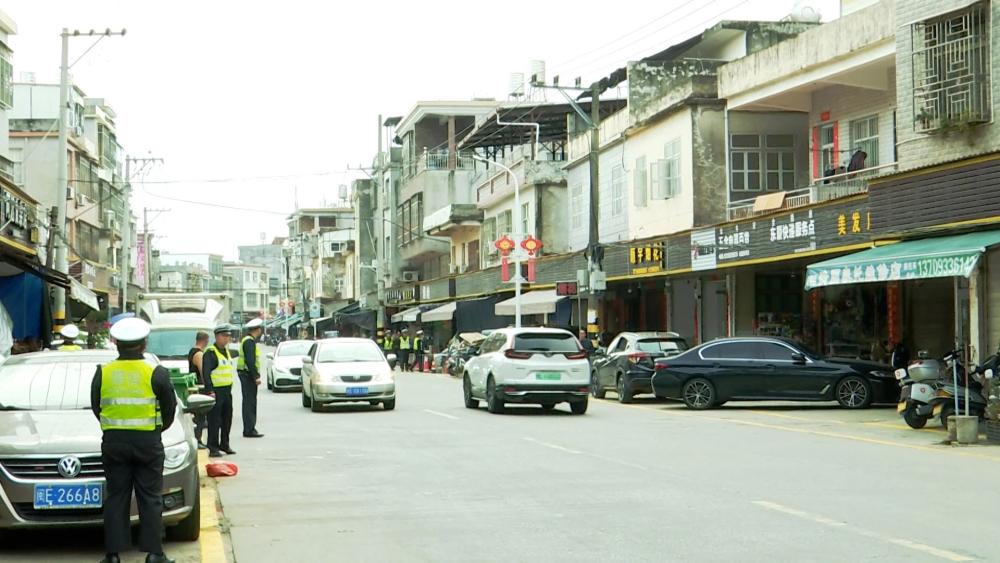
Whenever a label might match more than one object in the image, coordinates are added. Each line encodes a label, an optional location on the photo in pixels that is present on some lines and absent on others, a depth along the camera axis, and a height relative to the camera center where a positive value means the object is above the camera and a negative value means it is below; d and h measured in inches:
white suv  894.4 -21.4
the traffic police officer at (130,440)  302.4 -24.1
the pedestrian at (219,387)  618.8 -24.0
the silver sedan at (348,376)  944.9 -27.5
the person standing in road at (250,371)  697.6 -18.1
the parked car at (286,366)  1332.4 -27.8
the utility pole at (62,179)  1289.4 +172.4
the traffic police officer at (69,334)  705.6 +3.3
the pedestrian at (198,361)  669.3 -11.6
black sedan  952.3 -27.5
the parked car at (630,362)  1071.0 -19.0
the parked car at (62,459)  327.9 -31.8
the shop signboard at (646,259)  1327.5 +88.1
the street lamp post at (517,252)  1669.0 +119.0
